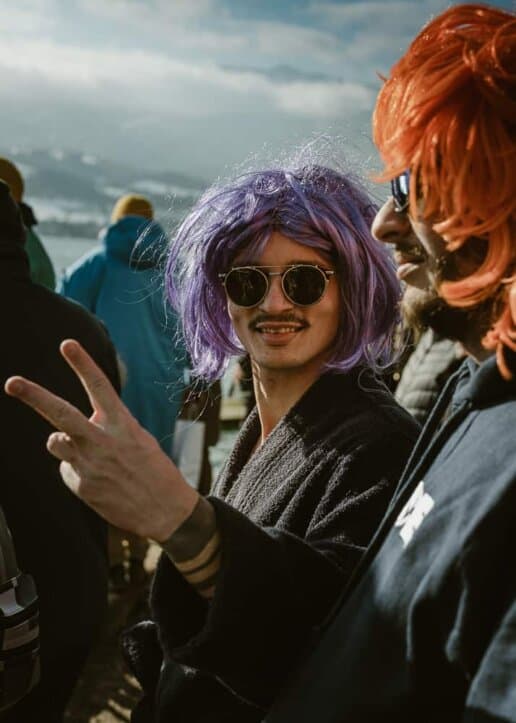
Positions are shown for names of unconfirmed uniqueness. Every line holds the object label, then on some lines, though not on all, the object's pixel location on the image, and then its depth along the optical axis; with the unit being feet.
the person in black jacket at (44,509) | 6.98
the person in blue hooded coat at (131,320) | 13.99
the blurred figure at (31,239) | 13.05
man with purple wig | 3.79
